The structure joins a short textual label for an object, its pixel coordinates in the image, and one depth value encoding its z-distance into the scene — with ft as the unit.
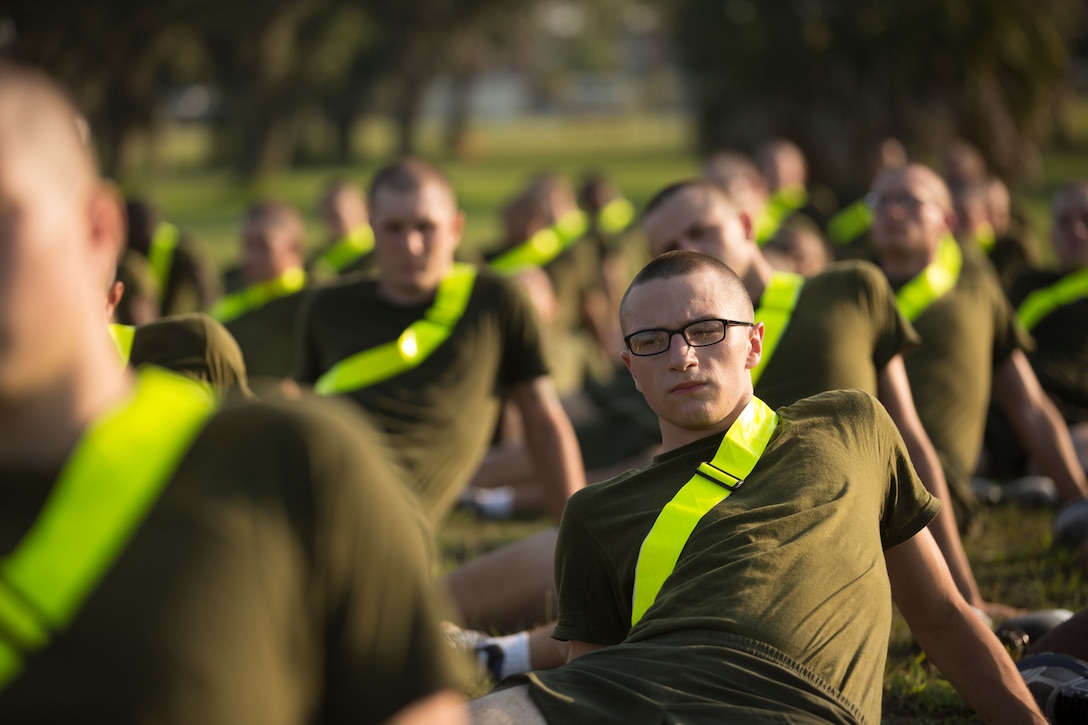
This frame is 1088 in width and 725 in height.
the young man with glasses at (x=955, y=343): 20.72
